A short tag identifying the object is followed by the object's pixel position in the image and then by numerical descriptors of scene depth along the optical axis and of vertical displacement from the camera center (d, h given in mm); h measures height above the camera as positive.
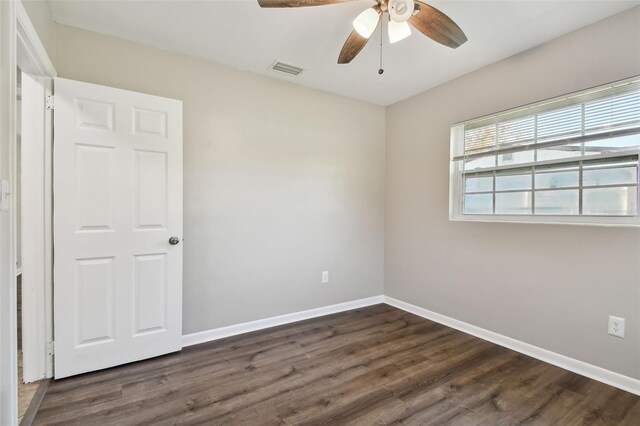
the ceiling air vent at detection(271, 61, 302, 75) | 2688 +1315
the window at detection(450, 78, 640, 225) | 2025 +407
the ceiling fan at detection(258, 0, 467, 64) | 1582 +1082
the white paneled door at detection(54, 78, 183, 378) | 2031 -138
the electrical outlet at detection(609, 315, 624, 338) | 1999 -772
